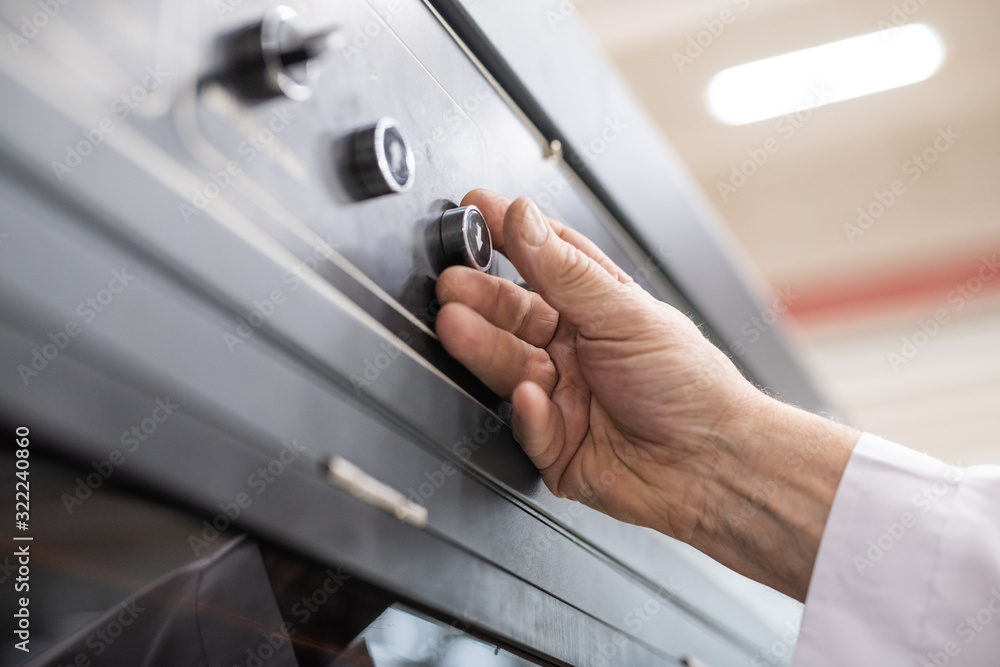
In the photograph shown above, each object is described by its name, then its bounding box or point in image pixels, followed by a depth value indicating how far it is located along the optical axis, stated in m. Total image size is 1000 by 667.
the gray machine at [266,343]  0.26
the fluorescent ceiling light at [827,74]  3.11
